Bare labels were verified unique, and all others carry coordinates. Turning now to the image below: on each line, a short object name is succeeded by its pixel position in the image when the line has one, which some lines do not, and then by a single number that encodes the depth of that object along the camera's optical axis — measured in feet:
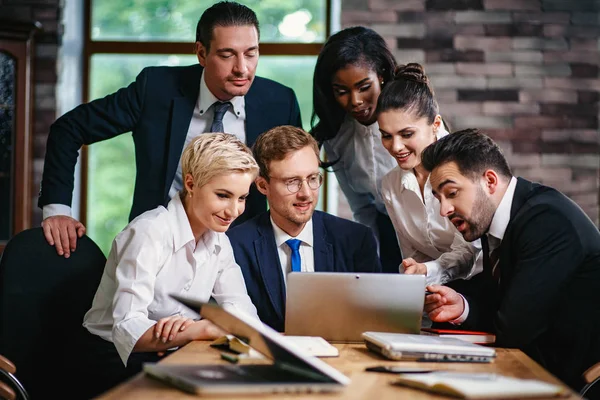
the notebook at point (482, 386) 4.18
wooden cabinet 14.64
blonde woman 7.07
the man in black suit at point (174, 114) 9.02
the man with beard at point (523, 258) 6.59
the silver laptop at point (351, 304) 6.29
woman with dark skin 9.37
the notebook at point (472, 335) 6.63
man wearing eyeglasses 8.16
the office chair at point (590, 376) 6.02
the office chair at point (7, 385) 6.55
